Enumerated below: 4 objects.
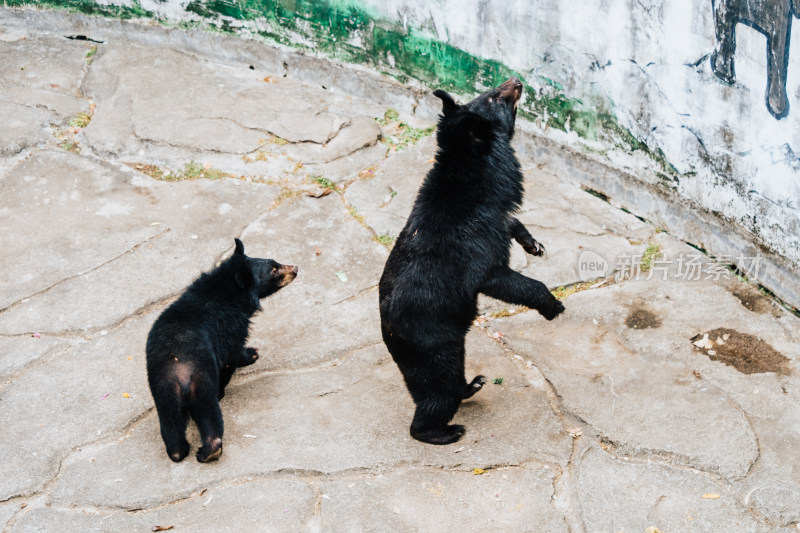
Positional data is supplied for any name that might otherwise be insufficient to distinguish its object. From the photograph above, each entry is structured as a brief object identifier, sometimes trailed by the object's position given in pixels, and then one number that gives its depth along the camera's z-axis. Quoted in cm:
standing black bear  354
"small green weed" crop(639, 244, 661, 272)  497
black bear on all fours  358
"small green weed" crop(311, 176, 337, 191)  568
